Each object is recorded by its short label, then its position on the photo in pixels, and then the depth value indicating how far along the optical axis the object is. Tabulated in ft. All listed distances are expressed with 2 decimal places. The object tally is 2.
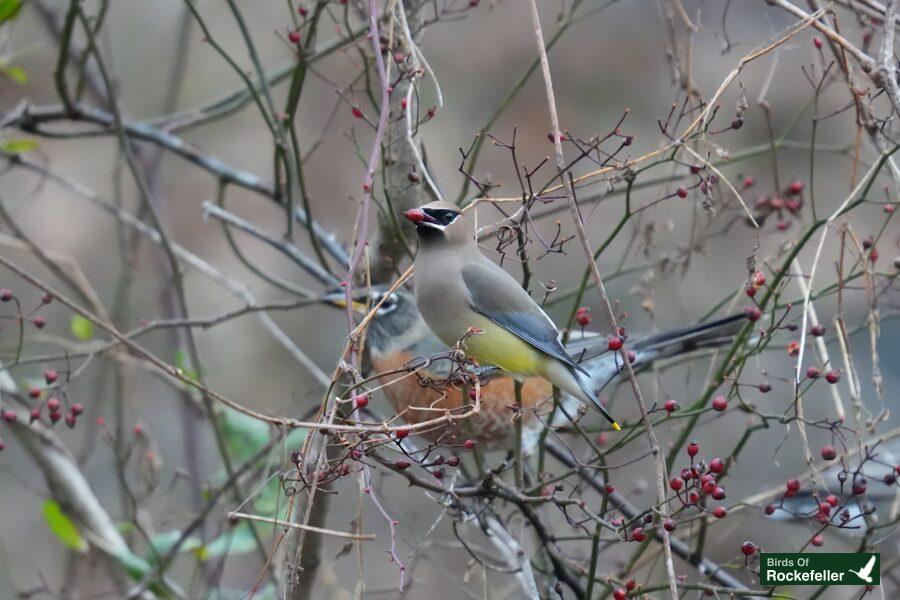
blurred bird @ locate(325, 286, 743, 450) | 24.16
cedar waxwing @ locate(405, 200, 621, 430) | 20.06
